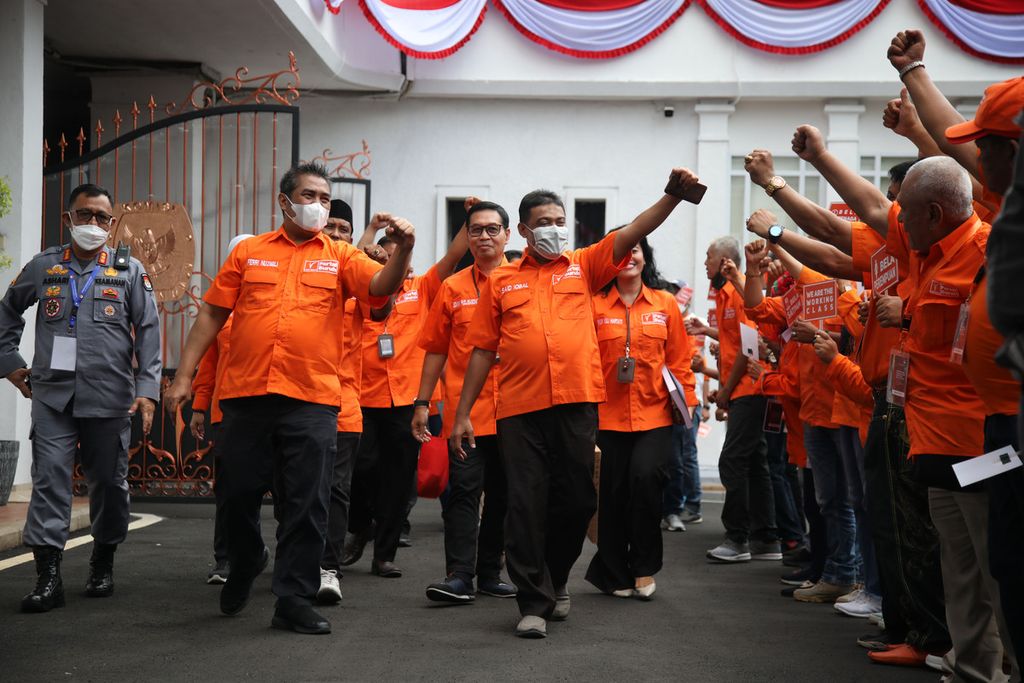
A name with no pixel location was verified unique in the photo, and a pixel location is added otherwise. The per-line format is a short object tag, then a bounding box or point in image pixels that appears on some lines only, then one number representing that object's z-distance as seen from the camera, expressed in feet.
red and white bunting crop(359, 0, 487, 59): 47.21
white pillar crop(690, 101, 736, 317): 51.34
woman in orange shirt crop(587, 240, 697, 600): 24.04
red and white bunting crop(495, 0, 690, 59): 50.49
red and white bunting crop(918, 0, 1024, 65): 49.85
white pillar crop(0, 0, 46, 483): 33.86
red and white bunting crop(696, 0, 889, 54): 50.34
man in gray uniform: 22.03
